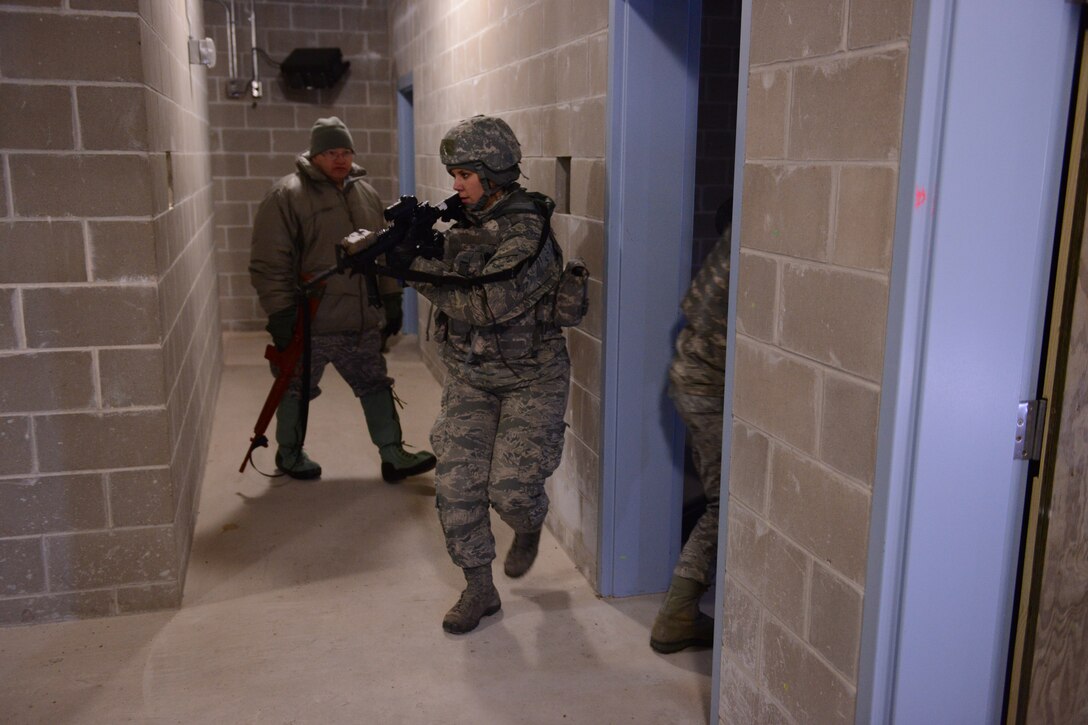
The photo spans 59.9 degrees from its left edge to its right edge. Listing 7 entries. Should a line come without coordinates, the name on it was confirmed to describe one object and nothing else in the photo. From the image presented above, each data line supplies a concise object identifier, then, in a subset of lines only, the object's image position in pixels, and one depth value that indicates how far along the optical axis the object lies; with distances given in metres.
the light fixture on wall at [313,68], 7.02
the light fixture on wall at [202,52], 4.57
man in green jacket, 3.90
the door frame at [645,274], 2.69
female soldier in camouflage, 2.70
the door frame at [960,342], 1.41
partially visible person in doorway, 2.45
